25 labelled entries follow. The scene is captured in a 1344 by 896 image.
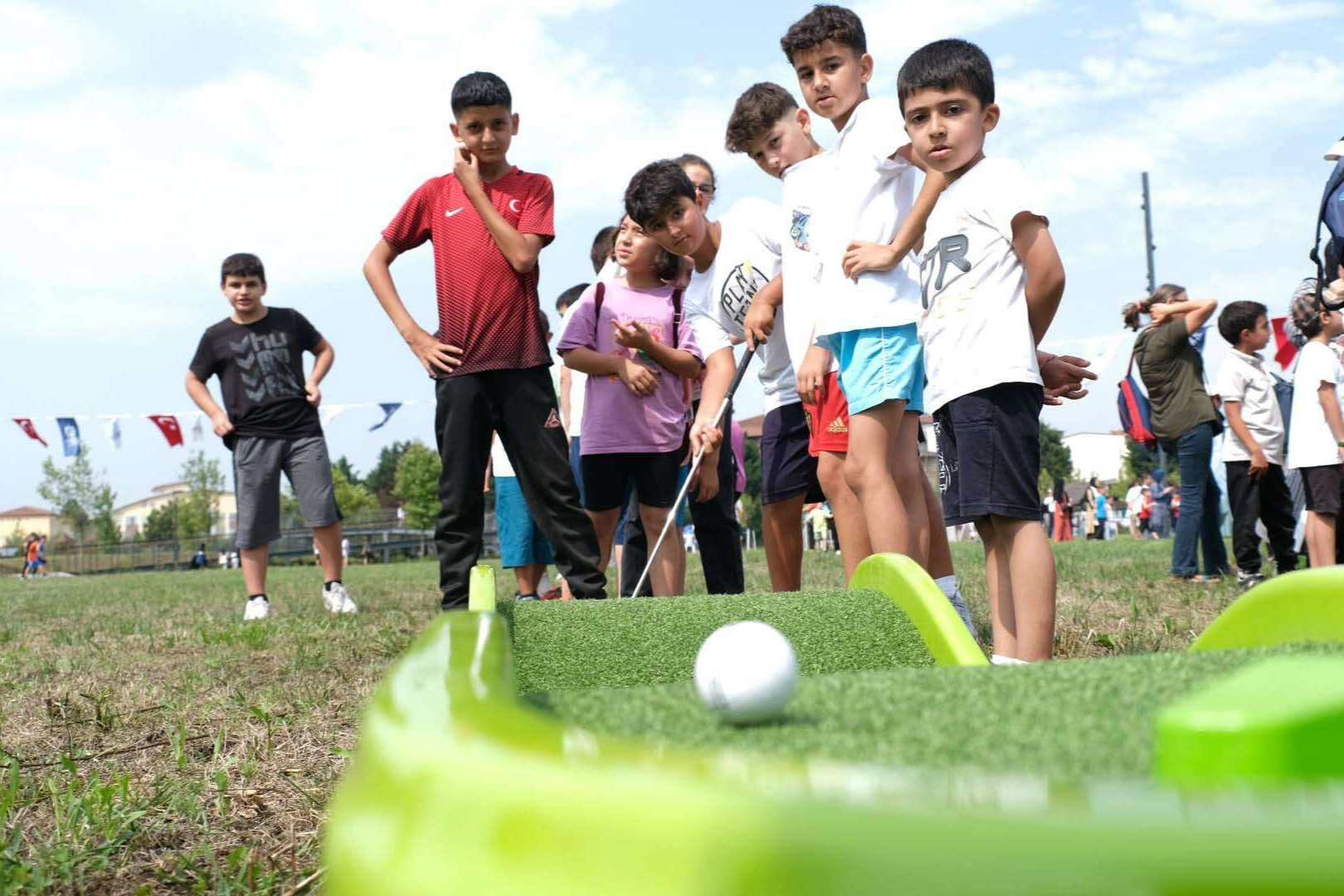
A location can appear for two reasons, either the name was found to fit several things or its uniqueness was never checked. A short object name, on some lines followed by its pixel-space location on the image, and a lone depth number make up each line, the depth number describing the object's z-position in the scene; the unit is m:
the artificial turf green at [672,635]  2.66
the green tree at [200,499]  72.12
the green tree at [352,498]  75.41
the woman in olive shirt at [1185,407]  7.45
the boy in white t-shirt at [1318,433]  6.28
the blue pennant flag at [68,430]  25.78
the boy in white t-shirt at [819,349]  4.01
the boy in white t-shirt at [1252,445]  7.08
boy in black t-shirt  6.96
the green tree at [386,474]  113.06
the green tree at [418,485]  68.06
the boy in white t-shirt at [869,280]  3.64
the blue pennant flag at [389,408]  25.44
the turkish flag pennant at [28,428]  25.47
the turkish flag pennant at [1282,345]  13.54
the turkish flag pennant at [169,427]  25.91
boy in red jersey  4.52
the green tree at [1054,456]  93.44
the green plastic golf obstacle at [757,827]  0.74
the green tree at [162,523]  80.70
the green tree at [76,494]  66.38
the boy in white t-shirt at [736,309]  4.62
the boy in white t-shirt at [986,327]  3.10
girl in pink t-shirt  5.06
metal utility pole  28.67
